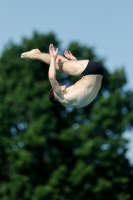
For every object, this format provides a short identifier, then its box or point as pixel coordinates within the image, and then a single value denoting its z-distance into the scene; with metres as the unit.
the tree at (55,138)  67.19
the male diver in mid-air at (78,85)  17.77
